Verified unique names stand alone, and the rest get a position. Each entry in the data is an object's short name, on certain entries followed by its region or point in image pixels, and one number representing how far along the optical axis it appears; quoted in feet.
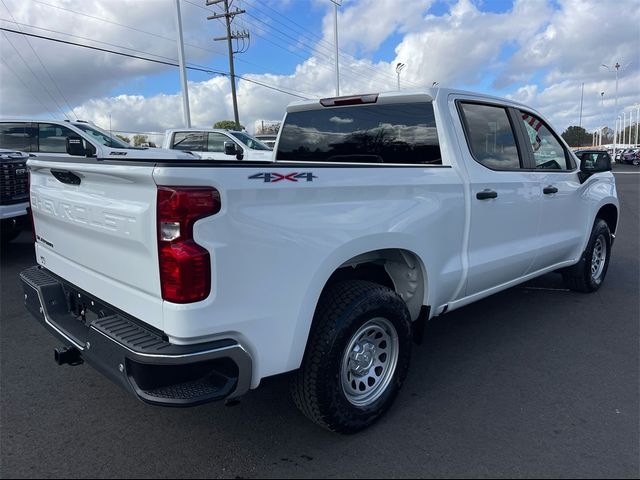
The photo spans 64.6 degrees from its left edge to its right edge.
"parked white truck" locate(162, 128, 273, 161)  44.93
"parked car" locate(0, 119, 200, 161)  31.73
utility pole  104.37
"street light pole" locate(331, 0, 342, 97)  93.20
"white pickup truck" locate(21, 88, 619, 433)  7.01
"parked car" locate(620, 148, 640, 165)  146.51
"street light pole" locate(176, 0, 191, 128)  62.28
